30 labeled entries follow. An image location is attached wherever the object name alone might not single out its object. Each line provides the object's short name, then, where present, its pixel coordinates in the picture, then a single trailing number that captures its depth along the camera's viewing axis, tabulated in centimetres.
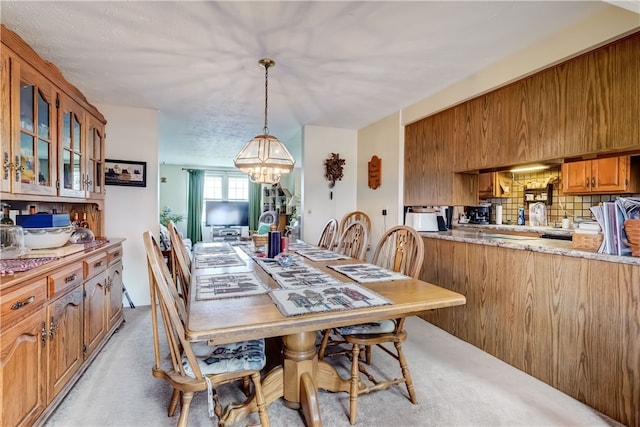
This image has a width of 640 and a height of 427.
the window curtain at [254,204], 903
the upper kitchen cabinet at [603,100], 181
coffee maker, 488
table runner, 171
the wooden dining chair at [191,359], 123
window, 890
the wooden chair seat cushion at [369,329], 179
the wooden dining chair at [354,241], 269
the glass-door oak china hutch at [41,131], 166
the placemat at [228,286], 149
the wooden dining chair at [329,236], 332
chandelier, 280
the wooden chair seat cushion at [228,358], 136
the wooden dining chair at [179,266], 191
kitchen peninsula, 172
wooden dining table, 114
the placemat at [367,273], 182
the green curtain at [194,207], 852
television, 862
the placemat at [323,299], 130
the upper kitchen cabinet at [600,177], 342
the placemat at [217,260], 220
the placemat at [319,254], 247
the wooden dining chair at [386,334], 171
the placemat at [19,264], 149
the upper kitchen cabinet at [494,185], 474
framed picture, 353
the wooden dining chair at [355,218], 369
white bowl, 201
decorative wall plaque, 412
